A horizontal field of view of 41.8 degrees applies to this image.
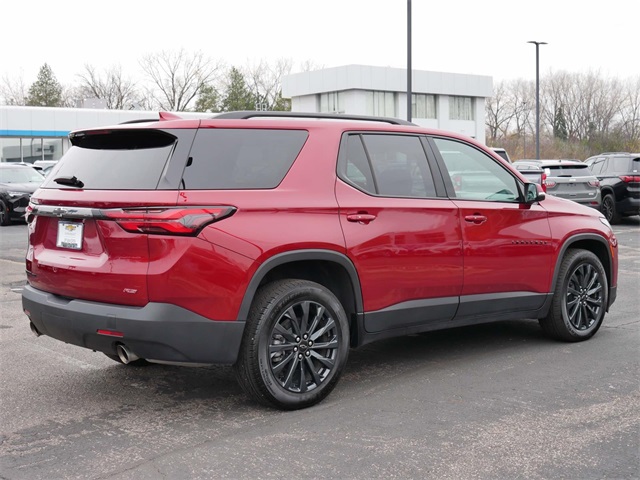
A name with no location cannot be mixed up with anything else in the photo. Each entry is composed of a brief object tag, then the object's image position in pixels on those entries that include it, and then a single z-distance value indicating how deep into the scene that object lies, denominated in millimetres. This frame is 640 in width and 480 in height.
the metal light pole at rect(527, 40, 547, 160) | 45594
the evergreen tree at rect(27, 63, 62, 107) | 87750
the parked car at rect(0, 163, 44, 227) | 20906
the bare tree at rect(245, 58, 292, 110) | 95500
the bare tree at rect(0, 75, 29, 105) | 91188
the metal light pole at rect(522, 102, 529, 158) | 86125
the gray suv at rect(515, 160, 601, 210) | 19281
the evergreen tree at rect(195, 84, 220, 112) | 87188
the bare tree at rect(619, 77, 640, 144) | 91625
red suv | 4586
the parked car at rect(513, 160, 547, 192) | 19234
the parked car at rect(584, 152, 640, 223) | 19344
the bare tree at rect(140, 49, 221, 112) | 85438
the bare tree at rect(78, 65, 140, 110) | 87062
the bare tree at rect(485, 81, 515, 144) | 104375
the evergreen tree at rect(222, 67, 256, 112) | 91562
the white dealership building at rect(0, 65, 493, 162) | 72062
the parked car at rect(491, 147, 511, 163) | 22750
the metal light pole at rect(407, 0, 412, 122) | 25441
